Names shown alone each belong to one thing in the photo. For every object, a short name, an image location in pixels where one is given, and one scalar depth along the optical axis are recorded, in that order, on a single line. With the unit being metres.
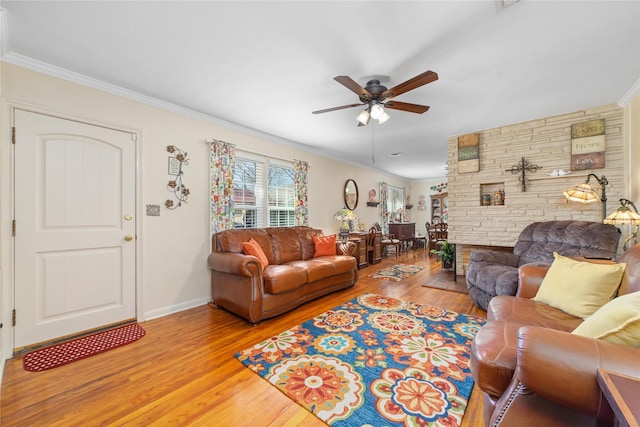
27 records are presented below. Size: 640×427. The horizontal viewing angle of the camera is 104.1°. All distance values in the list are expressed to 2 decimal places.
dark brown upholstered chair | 2.50
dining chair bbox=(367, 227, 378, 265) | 5.53
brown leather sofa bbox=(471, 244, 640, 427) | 0.78
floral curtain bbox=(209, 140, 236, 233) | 3.35
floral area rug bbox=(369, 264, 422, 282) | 4.48
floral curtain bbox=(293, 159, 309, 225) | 4.55
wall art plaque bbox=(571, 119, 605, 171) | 3.16
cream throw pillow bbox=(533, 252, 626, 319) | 1.55
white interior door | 2.12
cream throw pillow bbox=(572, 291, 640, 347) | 0.88
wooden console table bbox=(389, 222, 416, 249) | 7.65
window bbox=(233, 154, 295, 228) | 3.82
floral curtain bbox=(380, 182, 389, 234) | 7.31
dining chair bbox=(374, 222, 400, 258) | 6.32
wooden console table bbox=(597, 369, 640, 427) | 0.55
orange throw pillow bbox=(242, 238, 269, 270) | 3.10
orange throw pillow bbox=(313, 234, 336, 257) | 4.01
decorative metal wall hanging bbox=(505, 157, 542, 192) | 3.61
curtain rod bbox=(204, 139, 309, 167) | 3.32
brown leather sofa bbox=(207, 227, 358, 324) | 2.63
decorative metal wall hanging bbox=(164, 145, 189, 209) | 3.00
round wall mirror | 5.87
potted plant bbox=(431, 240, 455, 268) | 4.68
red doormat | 1.92
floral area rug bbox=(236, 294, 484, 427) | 1.44
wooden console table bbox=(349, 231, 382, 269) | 5.11
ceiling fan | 2.18
